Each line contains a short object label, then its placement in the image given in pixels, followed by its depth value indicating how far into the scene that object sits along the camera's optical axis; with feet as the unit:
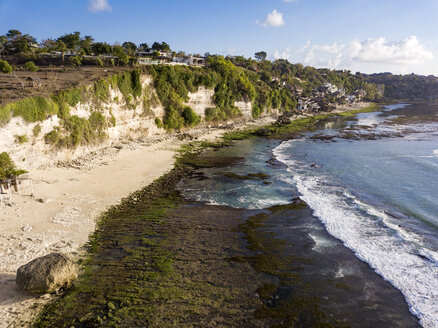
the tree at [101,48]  200.13
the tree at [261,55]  611.06
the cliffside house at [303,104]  371.31
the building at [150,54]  248.83
